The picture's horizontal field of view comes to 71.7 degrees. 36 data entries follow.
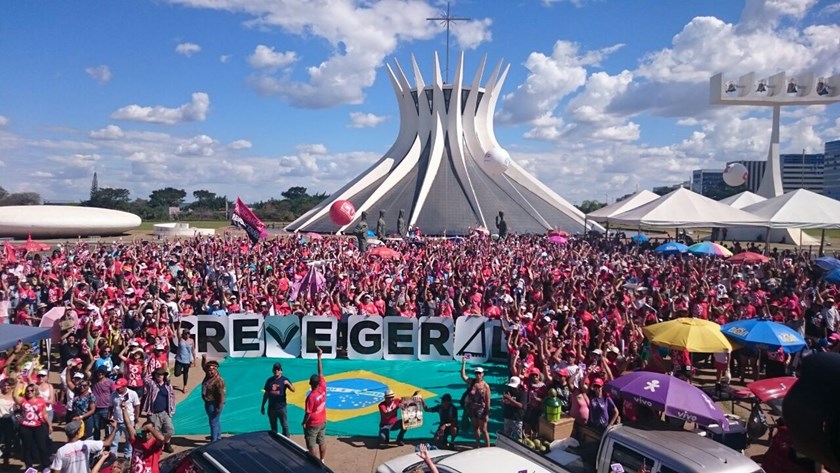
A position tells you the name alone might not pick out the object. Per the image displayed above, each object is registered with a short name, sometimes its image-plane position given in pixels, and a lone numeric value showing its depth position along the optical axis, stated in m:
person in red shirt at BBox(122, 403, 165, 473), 6.35
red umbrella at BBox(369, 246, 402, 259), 21.41
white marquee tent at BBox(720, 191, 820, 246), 44.06
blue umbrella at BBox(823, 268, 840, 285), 16.55
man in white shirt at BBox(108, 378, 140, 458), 7.61
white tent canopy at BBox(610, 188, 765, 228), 25.39
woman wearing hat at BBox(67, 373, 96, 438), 7.76
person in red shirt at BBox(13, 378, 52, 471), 7.23
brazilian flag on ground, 9.46
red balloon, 31.48
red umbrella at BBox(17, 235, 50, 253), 22.62
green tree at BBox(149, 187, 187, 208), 104.81
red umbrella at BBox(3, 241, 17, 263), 19.50
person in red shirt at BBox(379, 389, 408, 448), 8.80
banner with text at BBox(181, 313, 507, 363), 12.96
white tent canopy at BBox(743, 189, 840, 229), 24.87
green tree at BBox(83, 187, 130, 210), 92.06
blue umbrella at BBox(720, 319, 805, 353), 9.78
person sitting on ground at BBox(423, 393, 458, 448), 8.43
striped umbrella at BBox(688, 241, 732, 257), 23.55
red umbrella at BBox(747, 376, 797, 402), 7.82
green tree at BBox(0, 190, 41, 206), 97.01
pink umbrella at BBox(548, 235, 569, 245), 29.57
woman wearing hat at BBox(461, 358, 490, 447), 8.28
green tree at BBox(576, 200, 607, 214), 147.35
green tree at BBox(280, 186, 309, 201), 120.43
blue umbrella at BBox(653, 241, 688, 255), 25.16
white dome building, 43.06
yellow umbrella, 9.65
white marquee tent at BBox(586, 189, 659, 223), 31.94
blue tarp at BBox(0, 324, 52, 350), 9.14
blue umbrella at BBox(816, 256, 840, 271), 19.02
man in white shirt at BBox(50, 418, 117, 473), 6.09
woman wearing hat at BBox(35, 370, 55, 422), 7.68
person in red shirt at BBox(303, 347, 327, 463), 7.66
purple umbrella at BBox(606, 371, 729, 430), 6.93
